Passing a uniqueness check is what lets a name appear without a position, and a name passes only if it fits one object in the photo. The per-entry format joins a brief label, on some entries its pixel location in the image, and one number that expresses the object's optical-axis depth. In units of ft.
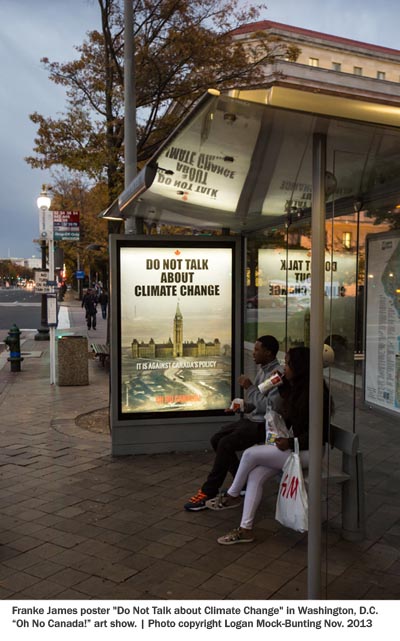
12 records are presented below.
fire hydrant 43.27
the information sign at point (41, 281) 42.16
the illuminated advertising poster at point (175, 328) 20.74
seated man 15.59
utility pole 26.55
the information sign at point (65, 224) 41.75
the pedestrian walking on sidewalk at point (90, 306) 80.33
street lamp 42.98
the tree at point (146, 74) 35.58
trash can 37.35
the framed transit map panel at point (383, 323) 15.34
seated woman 13.65
